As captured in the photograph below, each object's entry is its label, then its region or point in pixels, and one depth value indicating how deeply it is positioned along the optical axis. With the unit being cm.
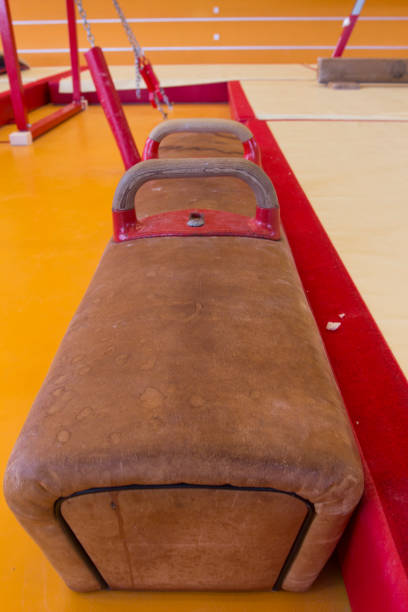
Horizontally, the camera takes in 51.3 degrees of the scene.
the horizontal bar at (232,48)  699
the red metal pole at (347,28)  450
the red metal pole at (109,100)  159
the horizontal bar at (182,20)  680
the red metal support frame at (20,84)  290
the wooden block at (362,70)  370
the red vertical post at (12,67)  285
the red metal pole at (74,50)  373
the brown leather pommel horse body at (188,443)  47
